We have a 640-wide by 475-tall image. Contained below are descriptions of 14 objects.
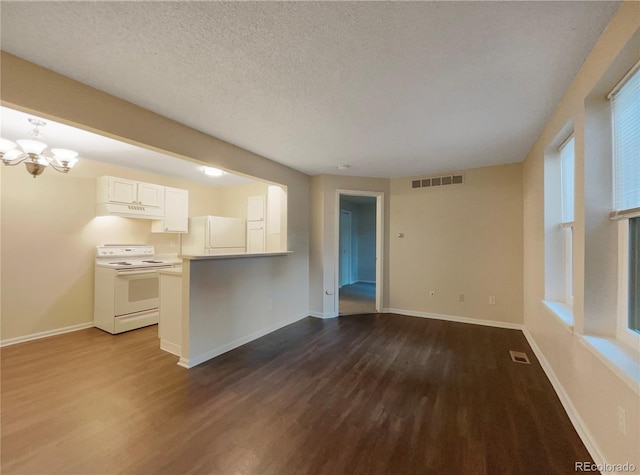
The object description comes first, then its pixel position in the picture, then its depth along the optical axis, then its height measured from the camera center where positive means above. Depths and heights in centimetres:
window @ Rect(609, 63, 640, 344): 139 +28
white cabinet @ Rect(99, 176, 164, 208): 375 +73
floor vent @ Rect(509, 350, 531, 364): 270 -128
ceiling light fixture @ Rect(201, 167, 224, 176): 359 +99
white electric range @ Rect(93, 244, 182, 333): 354 -77
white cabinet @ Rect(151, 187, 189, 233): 452 +46
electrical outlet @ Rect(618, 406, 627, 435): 123 -88
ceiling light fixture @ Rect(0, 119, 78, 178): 237 +82
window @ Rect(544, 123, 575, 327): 241 +12
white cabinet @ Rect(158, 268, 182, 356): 282 -84
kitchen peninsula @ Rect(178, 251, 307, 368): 264 -76
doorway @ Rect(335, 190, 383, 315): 691 -22
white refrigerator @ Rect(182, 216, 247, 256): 474 +5
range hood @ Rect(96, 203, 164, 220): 376 +43
